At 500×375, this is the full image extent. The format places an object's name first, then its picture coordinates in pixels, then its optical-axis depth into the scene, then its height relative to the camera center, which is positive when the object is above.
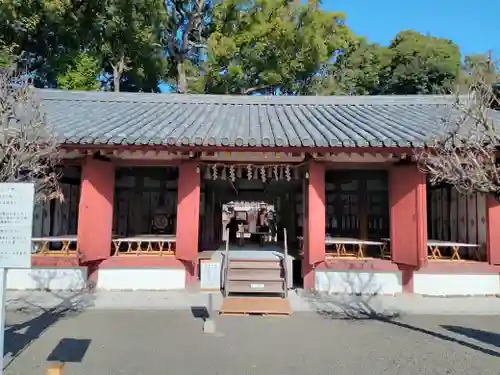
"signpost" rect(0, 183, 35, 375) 3.64 -0.11
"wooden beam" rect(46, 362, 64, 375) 3.22 -1.21
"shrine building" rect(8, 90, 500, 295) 7.97 +0.40
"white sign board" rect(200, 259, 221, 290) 8.48 -1.17
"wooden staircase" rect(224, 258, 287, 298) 8.10 -1.19
